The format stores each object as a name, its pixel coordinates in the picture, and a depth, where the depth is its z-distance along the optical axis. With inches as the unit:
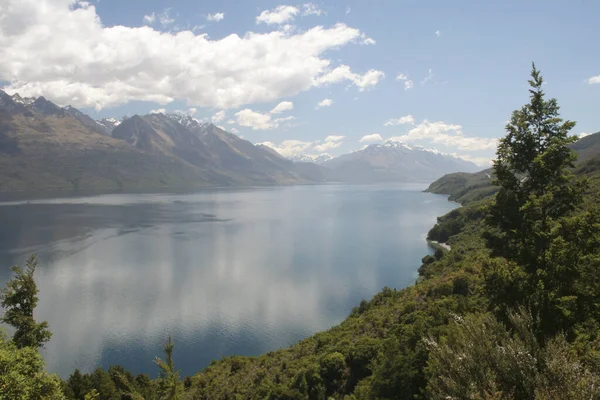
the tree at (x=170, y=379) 696.4
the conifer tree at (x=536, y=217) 652.7
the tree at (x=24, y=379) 778.8
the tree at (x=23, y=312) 1441.9
